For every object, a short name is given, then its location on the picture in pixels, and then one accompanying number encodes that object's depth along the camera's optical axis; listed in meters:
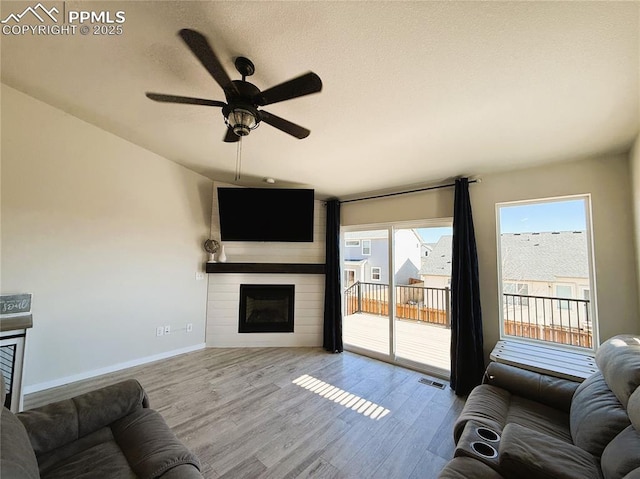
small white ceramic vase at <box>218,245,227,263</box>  4.07
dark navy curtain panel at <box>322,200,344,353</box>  4.04
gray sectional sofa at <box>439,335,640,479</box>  1.12
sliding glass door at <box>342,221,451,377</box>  3.54
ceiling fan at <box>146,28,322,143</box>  1.36
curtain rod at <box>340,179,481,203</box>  3.26
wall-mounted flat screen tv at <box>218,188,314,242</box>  3.80
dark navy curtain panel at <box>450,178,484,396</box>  2.80
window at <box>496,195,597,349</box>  2.58
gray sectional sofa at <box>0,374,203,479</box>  1.14
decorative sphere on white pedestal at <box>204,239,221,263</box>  4.00
